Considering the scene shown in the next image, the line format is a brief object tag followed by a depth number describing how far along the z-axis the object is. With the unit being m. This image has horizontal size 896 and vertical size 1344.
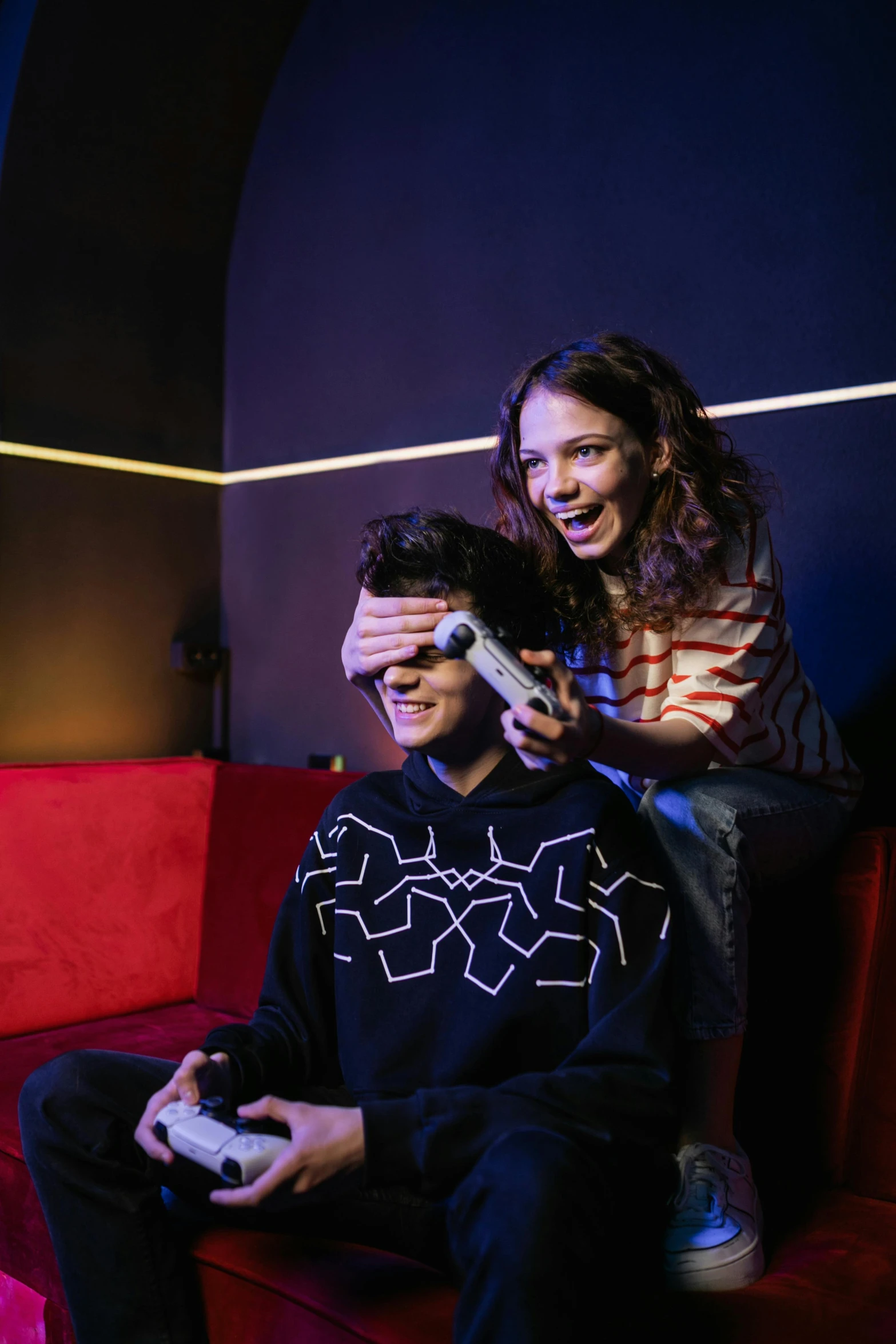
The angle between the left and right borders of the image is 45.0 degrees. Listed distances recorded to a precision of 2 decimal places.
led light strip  1.90
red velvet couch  1.12
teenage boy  0.95
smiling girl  1.23
